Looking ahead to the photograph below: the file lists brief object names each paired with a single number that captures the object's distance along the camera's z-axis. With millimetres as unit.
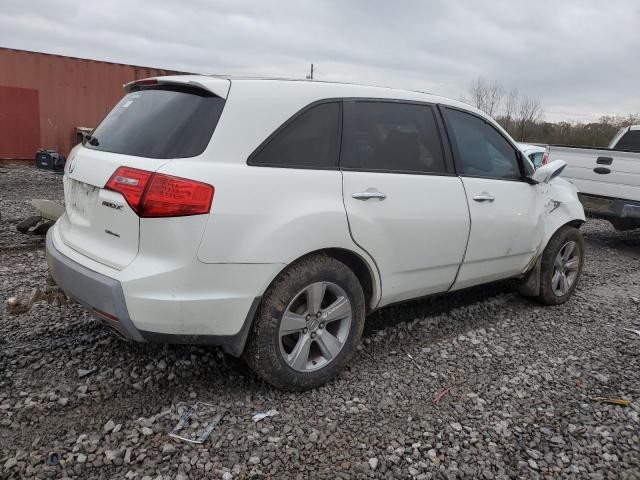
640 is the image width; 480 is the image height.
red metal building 13422
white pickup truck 7020
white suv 2504
